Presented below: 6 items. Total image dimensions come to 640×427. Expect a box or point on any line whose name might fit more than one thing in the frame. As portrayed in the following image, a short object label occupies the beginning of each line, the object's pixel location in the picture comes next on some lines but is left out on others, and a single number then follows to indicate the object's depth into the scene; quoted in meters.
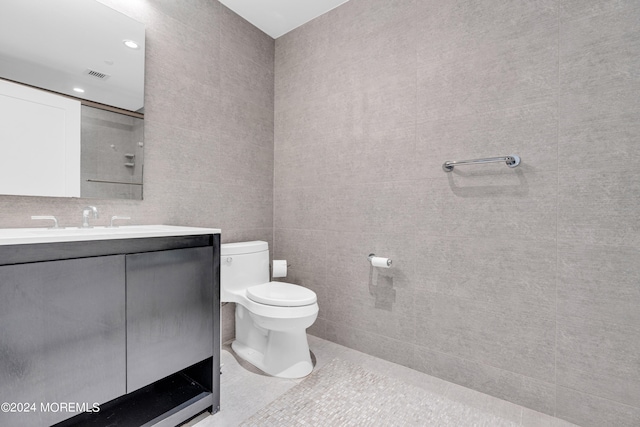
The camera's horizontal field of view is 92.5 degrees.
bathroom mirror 1.37
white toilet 1.67
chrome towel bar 1.49
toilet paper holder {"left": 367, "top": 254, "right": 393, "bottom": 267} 1.86
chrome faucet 1.48
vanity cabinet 0.98
